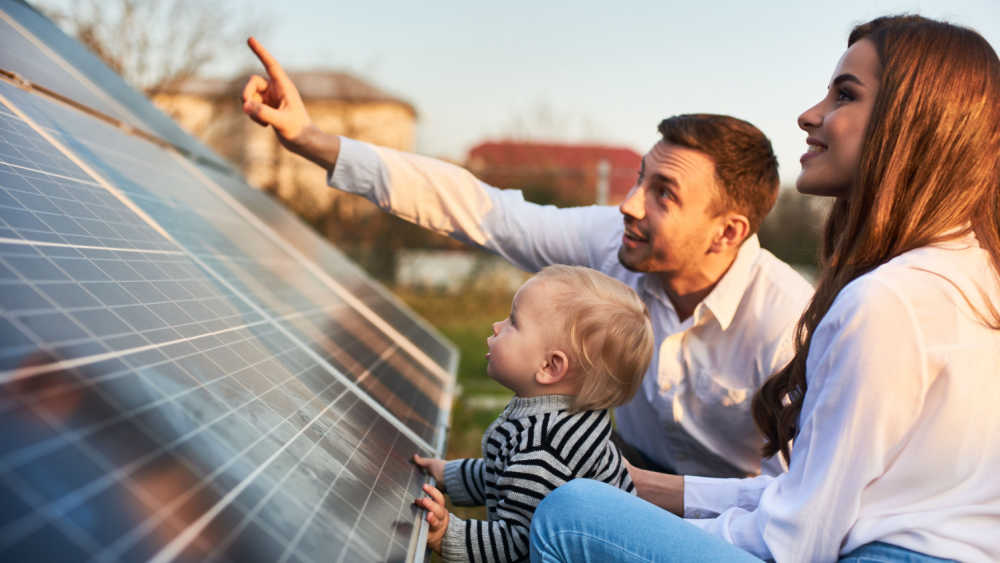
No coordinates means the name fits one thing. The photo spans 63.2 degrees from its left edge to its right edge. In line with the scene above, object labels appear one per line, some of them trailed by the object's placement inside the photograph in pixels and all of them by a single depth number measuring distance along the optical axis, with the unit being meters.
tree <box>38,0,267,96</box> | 9.26
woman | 1.65
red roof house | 13.81
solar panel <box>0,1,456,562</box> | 1.01
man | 3.17
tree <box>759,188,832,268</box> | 14.10
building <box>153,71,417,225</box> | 12.62
